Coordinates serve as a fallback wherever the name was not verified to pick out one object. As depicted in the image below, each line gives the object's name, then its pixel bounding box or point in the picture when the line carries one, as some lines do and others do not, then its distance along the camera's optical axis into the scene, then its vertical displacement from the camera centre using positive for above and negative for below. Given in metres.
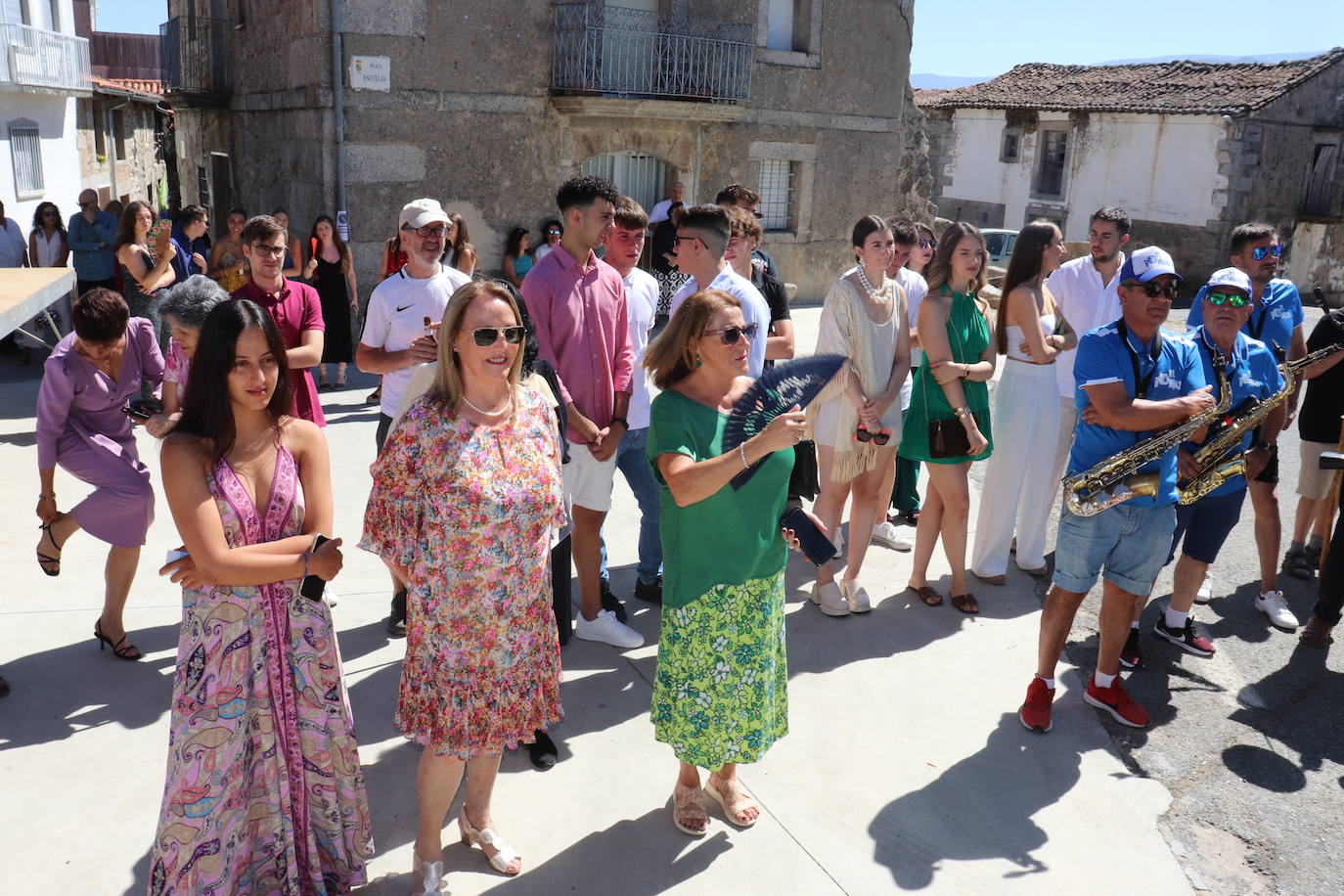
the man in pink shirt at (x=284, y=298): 4.54 -0.53
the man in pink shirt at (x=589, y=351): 4.34 -0.68
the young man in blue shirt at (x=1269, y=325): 5.23 -0.52
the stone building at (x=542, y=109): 11.15 +1.02
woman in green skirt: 3.09 -1.10
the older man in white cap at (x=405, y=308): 4.43 -0.53
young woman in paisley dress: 2.58 -1.19
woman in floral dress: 2.75 -0.95
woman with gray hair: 3.71 -0.48
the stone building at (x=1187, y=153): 24.59 +1.64
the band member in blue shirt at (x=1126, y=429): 3.87 -0.83
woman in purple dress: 4.04 -1.09
